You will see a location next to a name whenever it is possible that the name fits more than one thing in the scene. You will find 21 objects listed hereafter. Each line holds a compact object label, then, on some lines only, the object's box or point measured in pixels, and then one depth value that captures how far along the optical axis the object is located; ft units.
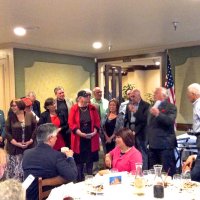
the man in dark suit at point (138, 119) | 14.34
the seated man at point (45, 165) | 8.00
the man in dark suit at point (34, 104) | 17.99
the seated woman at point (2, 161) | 6.66
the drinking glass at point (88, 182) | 7.61
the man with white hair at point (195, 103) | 12.62
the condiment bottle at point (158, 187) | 7.07
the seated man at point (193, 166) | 9.45
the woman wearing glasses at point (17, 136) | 13.00
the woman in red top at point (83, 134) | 13.94
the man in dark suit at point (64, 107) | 14.99
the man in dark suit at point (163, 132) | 12.64
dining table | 7.09
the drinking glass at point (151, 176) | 8.16
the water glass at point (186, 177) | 7.98
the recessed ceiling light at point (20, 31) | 14.83
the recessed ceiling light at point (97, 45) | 19.51
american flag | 19.98
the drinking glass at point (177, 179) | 7.93
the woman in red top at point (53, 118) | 14.33
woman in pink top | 9.50
